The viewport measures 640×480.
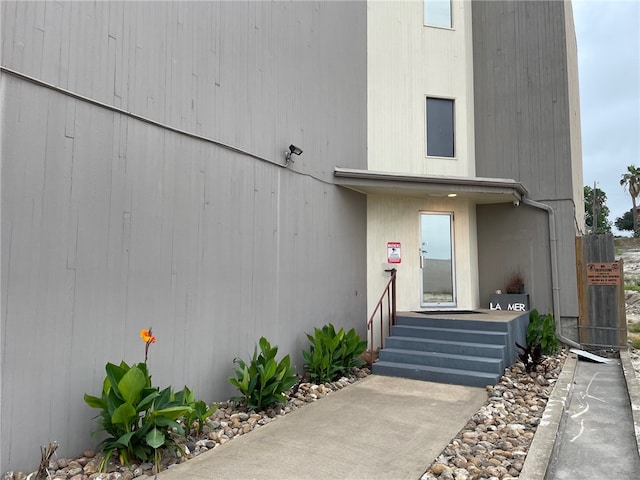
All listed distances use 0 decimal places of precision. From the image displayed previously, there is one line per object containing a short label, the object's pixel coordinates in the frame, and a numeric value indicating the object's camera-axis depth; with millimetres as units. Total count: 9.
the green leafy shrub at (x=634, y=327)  9500
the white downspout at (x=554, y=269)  7520
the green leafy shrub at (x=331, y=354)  5293
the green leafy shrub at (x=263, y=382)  4121
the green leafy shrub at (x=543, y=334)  6547
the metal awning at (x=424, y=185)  6605
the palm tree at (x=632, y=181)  35750
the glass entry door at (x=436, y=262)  7758
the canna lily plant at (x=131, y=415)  2930
